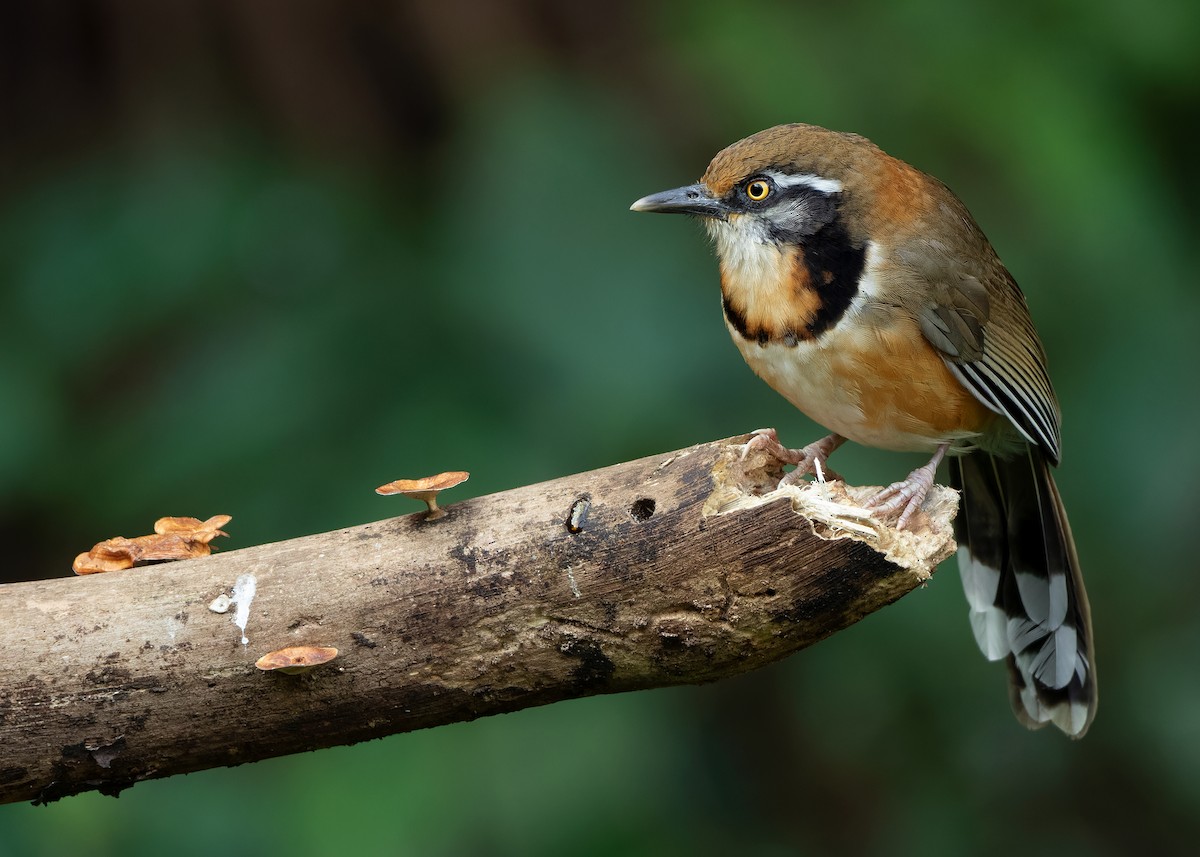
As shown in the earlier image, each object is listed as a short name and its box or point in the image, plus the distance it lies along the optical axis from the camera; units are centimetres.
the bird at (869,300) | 684
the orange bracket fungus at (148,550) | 583
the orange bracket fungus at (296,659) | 510
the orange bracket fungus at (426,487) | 545
